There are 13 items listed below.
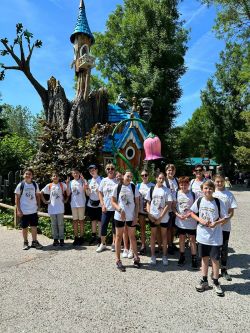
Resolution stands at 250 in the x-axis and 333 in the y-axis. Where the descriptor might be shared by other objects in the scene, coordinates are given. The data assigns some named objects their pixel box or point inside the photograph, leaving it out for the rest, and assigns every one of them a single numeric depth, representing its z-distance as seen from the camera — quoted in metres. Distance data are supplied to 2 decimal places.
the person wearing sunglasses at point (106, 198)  6.83
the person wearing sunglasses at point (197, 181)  6.87
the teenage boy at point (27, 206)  7.29
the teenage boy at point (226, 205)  5.44
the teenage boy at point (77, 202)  7.52
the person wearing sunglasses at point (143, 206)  6.86
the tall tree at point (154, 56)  24.81
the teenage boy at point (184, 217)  6.05
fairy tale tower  12.72
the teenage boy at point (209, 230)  4.95
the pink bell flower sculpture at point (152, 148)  7.51
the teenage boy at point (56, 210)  7.45
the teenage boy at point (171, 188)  6.68
